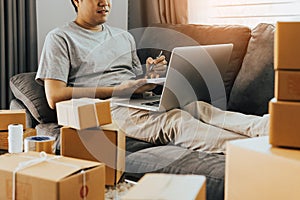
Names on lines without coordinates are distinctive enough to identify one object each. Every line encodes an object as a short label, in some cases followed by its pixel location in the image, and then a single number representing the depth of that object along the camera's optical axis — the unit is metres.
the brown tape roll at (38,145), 1.76
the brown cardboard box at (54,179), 1.39
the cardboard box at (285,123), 1.28
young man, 1.90
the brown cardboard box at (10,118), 1.97
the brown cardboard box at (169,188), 0.98
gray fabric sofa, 2.02
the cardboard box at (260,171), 1.24
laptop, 1.96
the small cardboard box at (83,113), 1.77
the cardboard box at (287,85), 1.28
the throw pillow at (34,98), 2.43
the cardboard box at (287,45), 1.26
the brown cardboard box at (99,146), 1.85
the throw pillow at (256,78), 2.37
